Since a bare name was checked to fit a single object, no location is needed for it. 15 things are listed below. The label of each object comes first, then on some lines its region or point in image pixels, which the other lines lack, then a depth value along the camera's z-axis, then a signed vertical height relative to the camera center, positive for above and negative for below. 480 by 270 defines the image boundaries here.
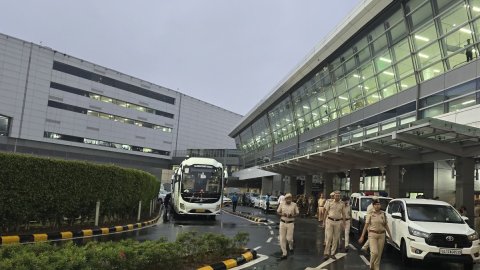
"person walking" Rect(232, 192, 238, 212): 36.97 -0.94
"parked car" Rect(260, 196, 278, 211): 42.12 -1.05
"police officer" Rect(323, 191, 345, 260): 12.66 -0.79
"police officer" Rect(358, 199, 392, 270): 9.98 -0.75
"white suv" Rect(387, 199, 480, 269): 10.98 -0.79
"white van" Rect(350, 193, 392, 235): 17.94 -0.42
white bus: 25.78 -0.04
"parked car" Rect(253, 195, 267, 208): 45.81 -1.14
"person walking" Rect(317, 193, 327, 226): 18.27 -0.55
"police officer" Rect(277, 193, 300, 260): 12.58 -0.74
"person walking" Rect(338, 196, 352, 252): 14.80 -0.91
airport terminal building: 20.27 +6.01
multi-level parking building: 69.00 +12.28
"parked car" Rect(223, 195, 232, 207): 53.03 -1.58
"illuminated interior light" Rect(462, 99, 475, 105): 19.96 +4.56
